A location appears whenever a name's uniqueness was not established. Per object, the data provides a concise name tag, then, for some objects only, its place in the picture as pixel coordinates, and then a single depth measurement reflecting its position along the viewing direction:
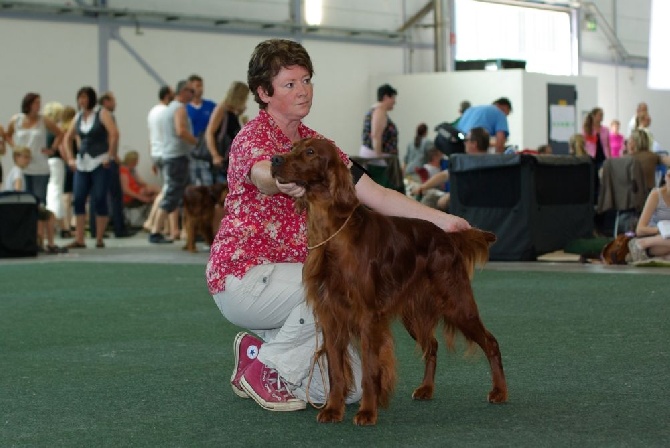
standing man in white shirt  12.22
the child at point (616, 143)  18.27
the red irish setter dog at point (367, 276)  3.01
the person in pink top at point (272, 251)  3.36
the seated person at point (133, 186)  14.78
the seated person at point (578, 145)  11.63
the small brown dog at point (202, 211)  10.52
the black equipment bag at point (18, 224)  10.02
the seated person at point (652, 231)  8.40
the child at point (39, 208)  10.50
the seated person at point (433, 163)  13.83
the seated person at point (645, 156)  9.76
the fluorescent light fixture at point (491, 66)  17.84
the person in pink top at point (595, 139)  12.34
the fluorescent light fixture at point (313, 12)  17.94
